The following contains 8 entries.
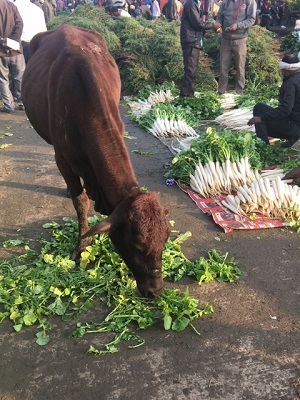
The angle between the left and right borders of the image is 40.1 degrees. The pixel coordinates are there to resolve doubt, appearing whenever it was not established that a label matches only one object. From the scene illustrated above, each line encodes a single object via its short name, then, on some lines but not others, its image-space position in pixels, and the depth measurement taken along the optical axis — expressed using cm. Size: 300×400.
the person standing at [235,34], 1059
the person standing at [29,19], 1021
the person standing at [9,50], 911
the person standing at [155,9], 2084
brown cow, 317
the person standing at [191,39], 1029
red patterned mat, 500
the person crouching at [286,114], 668
